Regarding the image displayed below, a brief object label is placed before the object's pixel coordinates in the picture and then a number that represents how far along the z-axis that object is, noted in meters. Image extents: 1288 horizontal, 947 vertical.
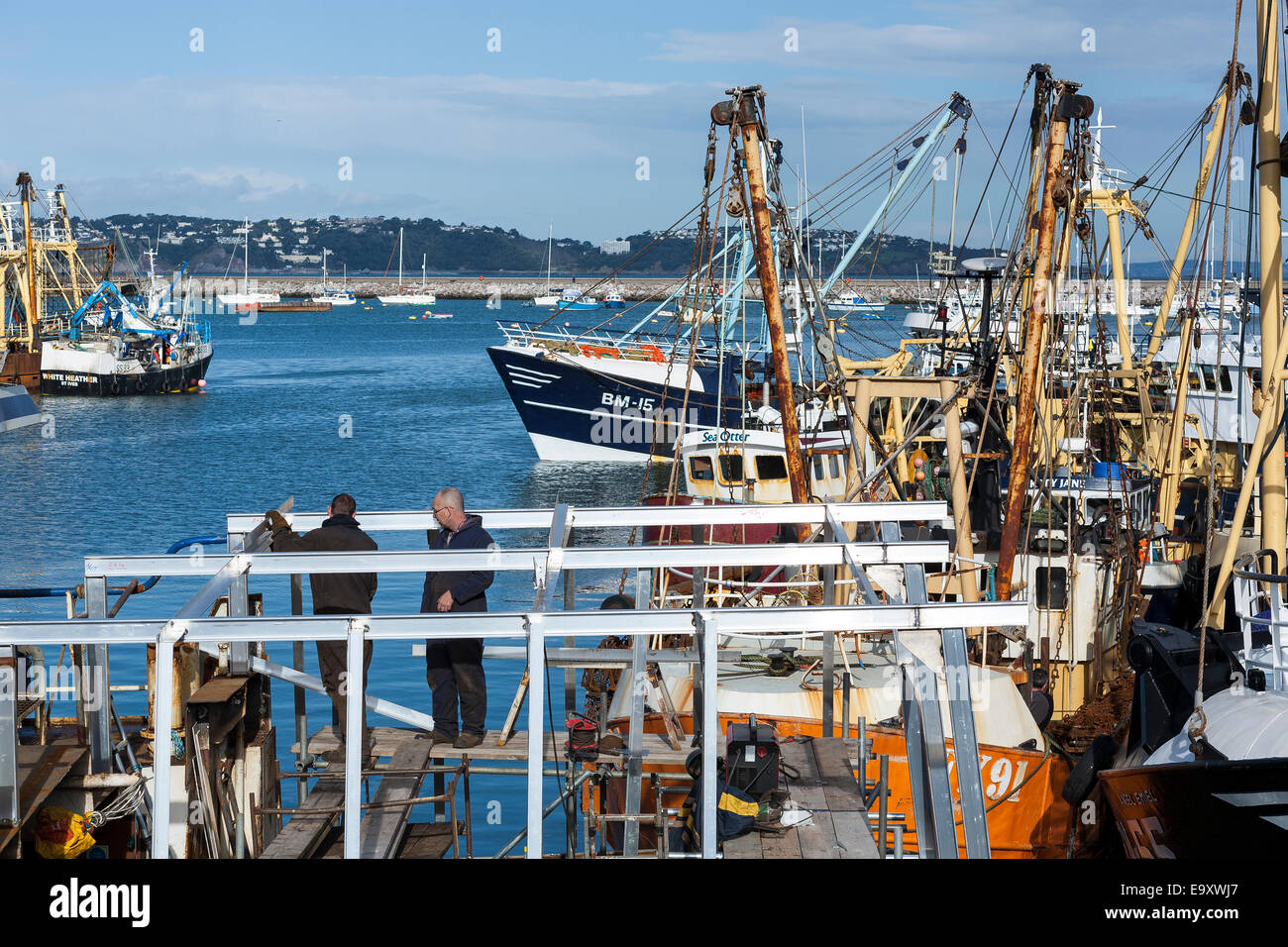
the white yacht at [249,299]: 193.75
